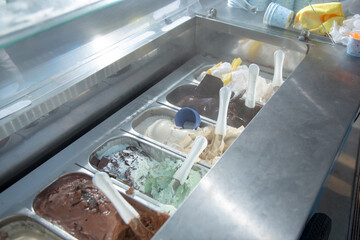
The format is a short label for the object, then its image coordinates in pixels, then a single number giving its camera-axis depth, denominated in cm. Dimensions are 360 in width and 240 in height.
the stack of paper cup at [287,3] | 175
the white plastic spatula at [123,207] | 90
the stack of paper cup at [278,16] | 160
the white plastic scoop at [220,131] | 121
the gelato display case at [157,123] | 76
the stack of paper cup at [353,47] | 139
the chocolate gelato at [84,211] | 97
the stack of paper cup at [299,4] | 171
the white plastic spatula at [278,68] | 148
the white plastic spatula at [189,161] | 107
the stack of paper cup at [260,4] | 182
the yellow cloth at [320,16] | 158
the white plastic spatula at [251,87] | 129
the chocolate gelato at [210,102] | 141
